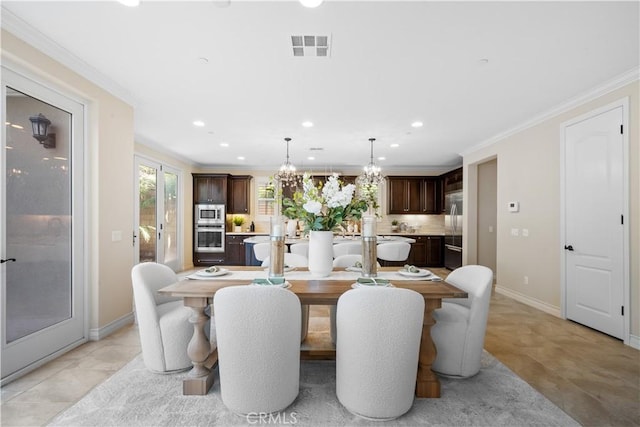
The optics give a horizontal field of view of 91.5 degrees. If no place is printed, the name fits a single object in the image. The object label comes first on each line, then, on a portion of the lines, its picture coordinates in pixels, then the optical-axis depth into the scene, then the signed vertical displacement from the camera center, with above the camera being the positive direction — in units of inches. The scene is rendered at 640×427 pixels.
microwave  309.6 -0.8
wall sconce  101.7 +27.4
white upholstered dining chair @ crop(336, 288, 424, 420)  68.4 -29.9
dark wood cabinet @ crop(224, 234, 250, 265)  304.5 -35.0
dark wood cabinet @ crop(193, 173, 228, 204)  309.6 +24.1
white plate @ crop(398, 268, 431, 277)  95.0 -18.5
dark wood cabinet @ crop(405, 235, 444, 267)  303.3 -36.6
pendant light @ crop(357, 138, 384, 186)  225.6 +27.6
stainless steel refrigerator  265.0 -15.1
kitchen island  201.2 -18.1
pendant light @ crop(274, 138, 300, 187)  223.8 +29.6
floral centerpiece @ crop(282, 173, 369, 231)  91.6 +1.9
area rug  72.8 -48.5
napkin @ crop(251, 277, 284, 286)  82.8 -18.4
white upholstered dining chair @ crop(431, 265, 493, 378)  87.8 -33.8
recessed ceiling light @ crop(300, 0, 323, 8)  76.9 +52.3
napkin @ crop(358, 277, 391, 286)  84.2 -18.9
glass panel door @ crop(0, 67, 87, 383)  92.3 -4.5
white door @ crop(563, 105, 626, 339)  125.3 -3.0
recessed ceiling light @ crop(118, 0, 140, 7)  78.9 +53.8
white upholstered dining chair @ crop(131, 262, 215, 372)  89.9 -34.0
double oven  309.4 -12.8
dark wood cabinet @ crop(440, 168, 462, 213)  269.0 +28.4
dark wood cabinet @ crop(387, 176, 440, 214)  318.3 +18.9
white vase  94.7 -12.2
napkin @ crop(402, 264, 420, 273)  97.9 -17.9
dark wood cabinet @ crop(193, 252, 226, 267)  307.4 -44.3
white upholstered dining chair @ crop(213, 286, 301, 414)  68.8 -29.5
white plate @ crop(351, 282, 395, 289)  81.5 -19.0
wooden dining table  78.1 -23.1
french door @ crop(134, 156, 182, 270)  229.8 -0.7
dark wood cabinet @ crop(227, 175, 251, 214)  317.1 +19.6
